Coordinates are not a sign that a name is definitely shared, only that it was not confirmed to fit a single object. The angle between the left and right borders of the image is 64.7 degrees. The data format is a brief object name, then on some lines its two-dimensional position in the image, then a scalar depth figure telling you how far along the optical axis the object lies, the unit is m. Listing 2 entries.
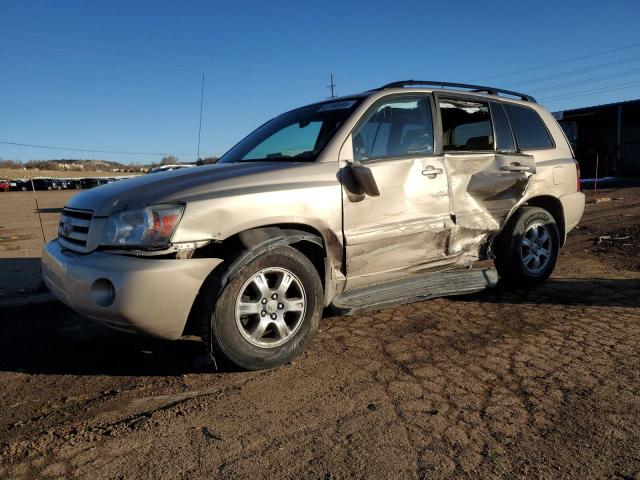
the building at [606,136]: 27.64
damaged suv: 2.96
